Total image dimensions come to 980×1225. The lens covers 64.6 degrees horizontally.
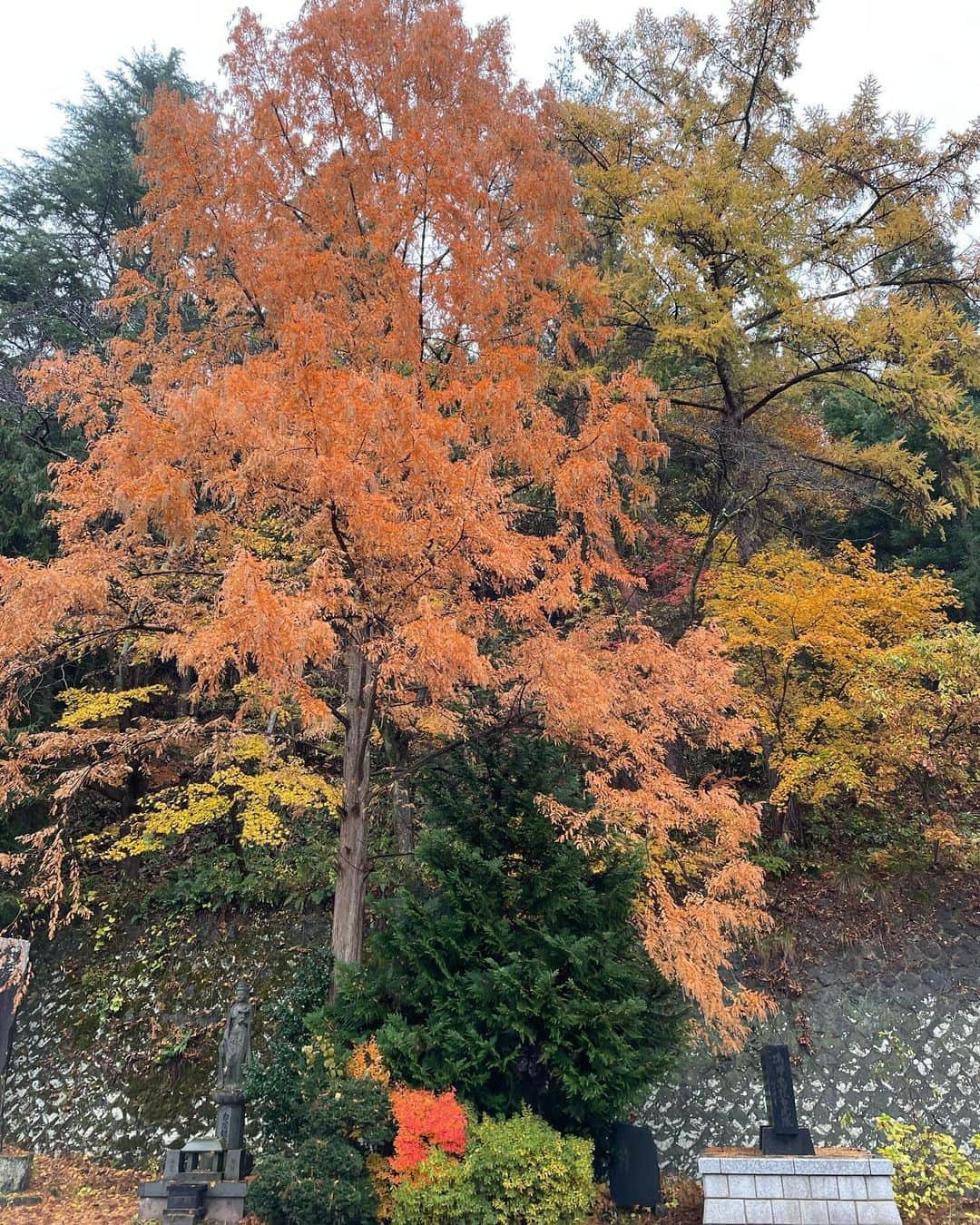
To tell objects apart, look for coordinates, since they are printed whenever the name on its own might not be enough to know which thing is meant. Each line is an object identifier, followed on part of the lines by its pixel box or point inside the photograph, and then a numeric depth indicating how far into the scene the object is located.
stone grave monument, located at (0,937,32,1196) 8.39
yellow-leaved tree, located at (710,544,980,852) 9.35
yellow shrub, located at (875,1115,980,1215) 7.48
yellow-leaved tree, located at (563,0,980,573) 10.33
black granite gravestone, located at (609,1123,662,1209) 7.12
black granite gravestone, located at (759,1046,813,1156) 6.71
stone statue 7.53
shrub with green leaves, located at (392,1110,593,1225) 5.80
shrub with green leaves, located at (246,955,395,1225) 5.77
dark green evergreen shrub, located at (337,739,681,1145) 6.36
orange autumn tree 6.43
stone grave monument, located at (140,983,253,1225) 6.82
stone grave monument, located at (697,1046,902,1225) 6.26
